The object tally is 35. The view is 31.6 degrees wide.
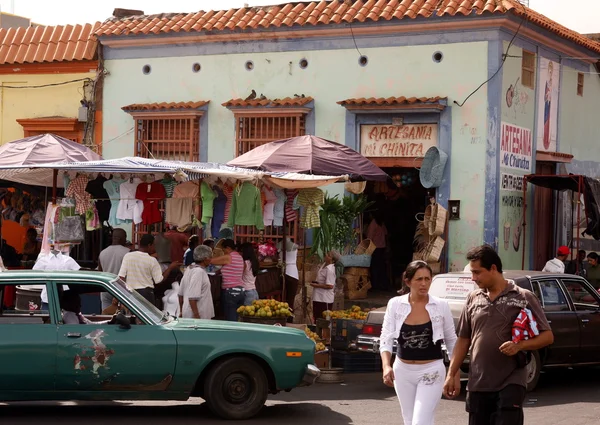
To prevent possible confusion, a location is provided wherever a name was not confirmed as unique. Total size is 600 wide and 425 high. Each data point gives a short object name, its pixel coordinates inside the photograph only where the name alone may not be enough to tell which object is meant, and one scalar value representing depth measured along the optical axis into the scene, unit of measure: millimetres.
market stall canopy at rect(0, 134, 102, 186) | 16797
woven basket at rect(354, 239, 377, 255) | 20172
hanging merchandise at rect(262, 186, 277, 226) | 16547
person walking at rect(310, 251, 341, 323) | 16406
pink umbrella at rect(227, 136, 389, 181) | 16766
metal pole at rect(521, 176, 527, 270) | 20253
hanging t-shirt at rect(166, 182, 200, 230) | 16781
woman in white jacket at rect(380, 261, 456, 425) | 7312
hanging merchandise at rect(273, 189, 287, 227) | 16625
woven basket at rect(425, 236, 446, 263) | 18881
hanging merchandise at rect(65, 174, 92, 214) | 16438
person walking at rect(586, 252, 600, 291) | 18953
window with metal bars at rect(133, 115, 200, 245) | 21719
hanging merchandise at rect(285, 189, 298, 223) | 16844
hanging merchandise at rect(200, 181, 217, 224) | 16203
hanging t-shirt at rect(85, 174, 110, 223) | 17203
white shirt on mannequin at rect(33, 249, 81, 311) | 14695
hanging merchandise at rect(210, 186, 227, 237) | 16469
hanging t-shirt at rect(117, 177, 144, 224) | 16797
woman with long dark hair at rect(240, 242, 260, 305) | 14883
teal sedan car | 9828
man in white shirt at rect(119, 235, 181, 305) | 14031
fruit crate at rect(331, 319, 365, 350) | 13859
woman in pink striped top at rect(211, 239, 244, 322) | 14648
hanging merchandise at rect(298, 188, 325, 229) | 16453
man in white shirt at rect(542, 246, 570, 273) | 17584
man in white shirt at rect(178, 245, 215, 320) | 13523
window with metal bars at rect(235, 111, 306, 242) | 20547
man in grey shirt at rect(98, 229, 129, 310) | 15172
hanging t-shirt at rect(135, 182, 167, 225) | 16766
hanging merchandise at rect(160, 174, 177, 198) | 16594
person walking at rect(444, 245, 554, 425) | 6688
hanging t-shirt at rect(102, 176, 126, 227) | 16859
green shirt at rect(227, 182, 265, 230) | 16031
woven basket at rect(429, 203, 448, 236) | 19047
